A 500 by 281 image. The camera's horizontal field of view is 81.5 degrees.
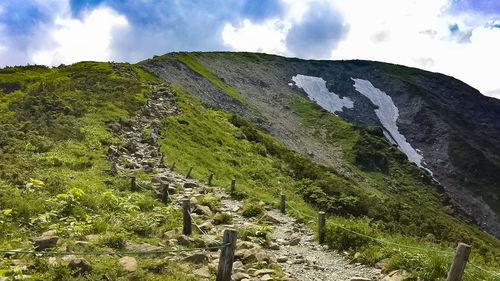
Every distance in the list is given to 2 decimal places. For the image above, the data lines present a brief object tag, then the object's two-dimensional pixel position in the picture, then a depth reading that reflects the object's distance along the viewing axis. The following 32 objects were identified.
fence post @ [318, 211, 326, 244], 11.86
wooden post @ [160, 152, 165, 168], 22.16
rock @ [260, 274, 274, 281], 7.52
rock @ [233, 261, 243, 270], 8.22
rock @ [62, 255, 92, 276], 6.08
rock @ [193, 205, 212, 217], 13.34
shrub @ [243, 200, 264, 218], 15.09
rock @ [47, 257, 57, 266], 6.03
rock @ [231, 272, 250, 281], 7.50
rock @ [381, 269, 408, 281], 7.64
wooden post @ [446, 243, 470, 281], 6.33
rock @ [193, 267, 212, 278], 7.23
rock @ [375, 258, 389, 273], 8.67
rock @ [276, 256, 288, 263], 9.88
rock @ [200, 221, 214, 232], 11.31
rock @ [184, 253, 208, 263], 7.95
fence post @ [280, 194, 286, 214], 17.03
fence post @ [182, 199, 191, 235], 9.98
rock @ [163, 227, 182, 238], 9.75
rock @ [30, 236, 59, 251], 6.87
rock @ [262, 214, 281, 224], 14.39
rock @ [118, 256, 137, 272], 6.57
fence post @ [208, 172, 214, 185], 21.21
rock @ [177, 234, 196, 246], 9.23
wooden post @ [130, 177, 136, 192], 14.71
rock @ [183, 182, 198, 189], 18.62
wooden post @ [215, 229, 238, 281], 6.34
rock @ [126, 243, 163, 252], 8.16
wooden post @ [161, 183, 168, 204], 13.77
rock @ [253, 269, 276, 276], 7.89
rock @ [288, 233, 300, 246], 11.84
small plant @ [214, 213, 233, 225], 12.97
